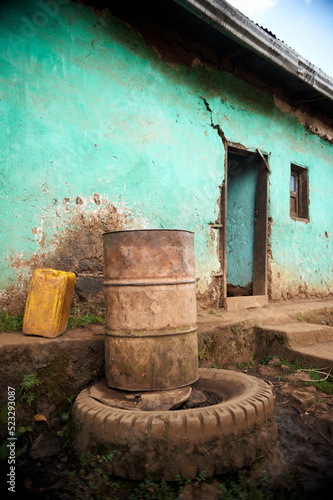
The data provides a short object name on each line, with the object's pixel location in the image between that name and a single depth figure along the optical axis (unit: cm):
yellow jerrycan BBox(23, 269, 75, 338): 265
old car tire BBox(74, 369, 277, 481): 192
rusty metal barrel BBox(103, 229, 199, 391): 239
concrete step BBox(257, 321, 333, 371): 362
